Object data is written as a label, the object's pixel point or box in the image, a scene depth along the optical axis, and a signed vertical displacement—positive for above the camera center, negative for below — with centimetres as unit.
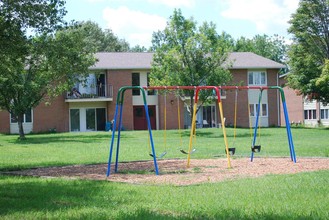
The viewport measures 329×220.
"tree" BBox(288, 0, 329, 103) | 4512 +667
